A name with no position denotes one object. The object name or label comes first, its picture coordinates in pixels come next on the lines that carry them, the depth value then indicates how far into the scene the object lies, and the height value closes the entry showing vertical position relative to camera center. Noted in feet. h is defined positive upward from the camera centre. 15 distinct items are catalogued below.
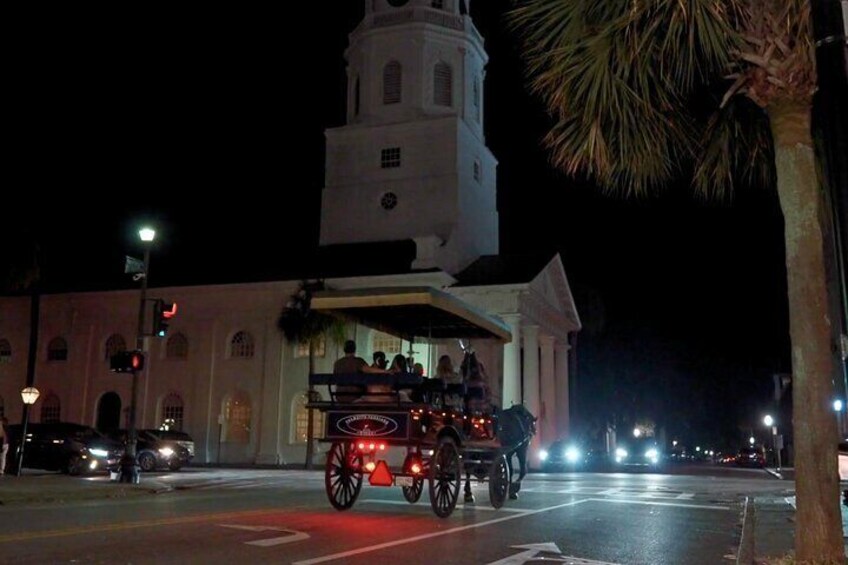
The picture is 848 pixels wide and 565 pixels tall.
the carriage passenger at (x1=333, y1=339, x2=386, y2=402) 43.36 +3.37
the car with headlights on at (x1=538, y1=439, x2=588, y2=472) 123.95 -3.05
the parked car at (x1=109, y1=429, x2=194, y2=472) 96.78 -2.47
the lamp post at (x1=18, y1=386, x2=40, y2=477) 79.08 +2.96
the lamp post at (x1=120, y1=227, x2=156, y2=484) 68.23 +1.27
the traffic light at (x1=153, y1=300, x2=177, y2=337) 69.31 +9.26
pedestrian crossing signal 67.31 +5.31
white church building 136.98 +22.54
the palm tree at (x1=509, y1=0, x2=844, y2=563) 23.63 +11.16
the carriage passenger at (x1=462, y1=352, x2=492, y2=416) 46.55 +2.70
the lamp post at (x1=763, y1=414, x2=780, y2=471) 142.55 +2.74
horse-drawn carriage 41.11 +0.44
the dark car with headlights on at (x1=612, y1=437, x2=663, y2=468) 188.83 -3.94
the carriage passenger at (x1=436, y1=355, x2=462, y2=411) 45.39 +3.12
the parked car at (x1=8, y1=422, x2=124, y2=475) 85.40 -2.07
